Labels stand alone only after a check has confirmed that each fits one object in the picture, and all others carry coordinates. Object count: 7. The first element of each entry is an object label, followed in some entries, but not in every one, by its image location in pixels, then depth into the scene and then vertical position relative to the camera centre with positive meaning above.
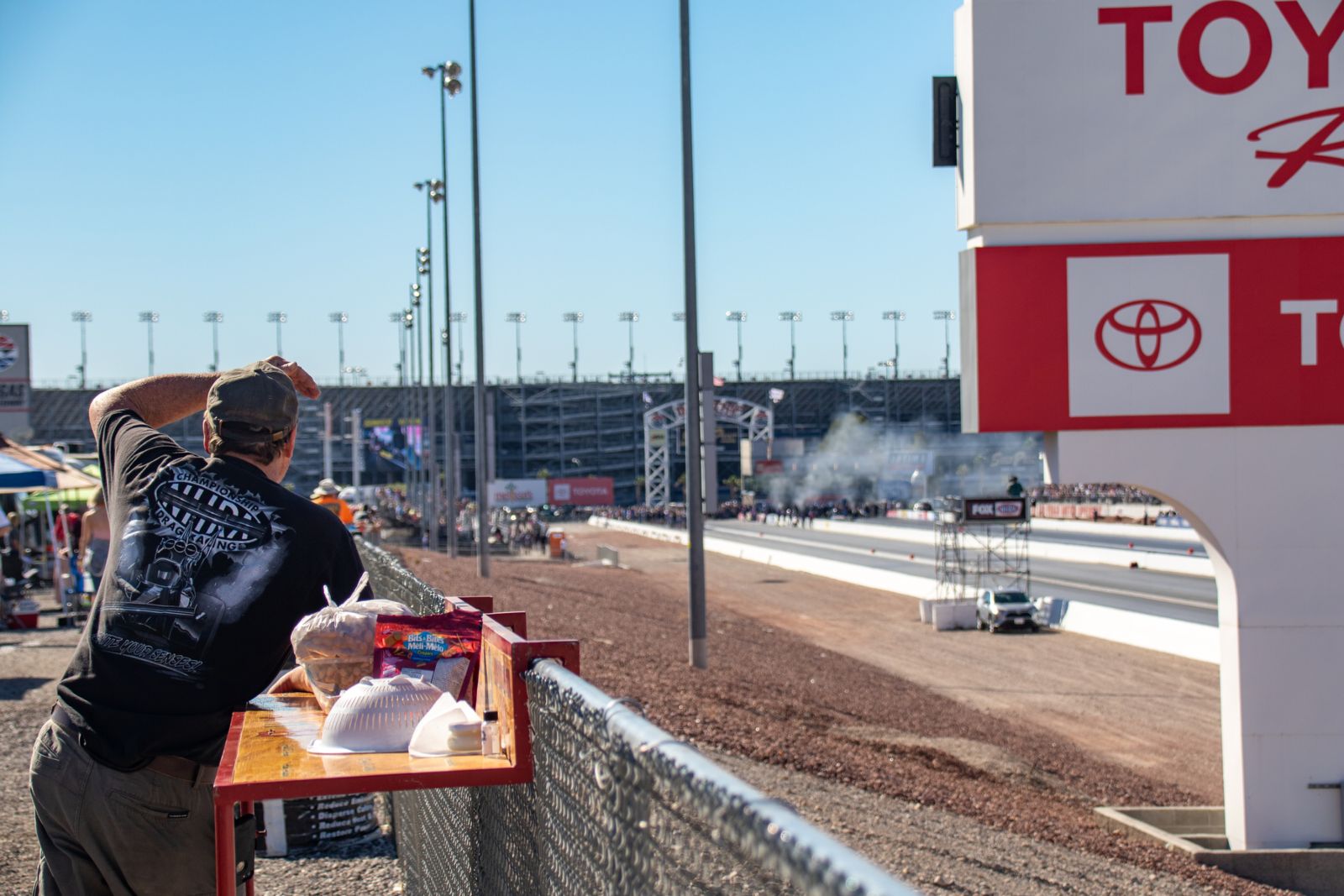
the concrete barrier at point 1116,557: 54.06 -6.13
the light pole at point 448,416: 47.81 +0.66
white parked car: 37.91 -5.44
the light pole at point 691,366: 20.58 +1.01
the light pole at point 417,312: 63.34 +6.50
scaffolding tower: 39.08 -5.49
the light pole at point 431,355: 50.19 +3.50
